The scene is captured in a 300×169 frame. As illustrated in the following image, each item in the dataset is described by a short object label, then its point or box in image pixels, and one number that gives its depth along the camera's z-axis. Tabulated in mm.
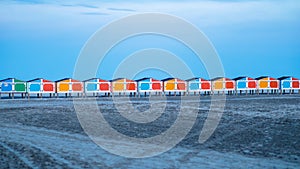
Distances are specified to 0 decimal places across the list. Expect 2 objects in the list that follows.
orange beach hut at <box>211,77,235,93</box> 58081
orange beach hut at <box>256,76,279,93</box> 59781
